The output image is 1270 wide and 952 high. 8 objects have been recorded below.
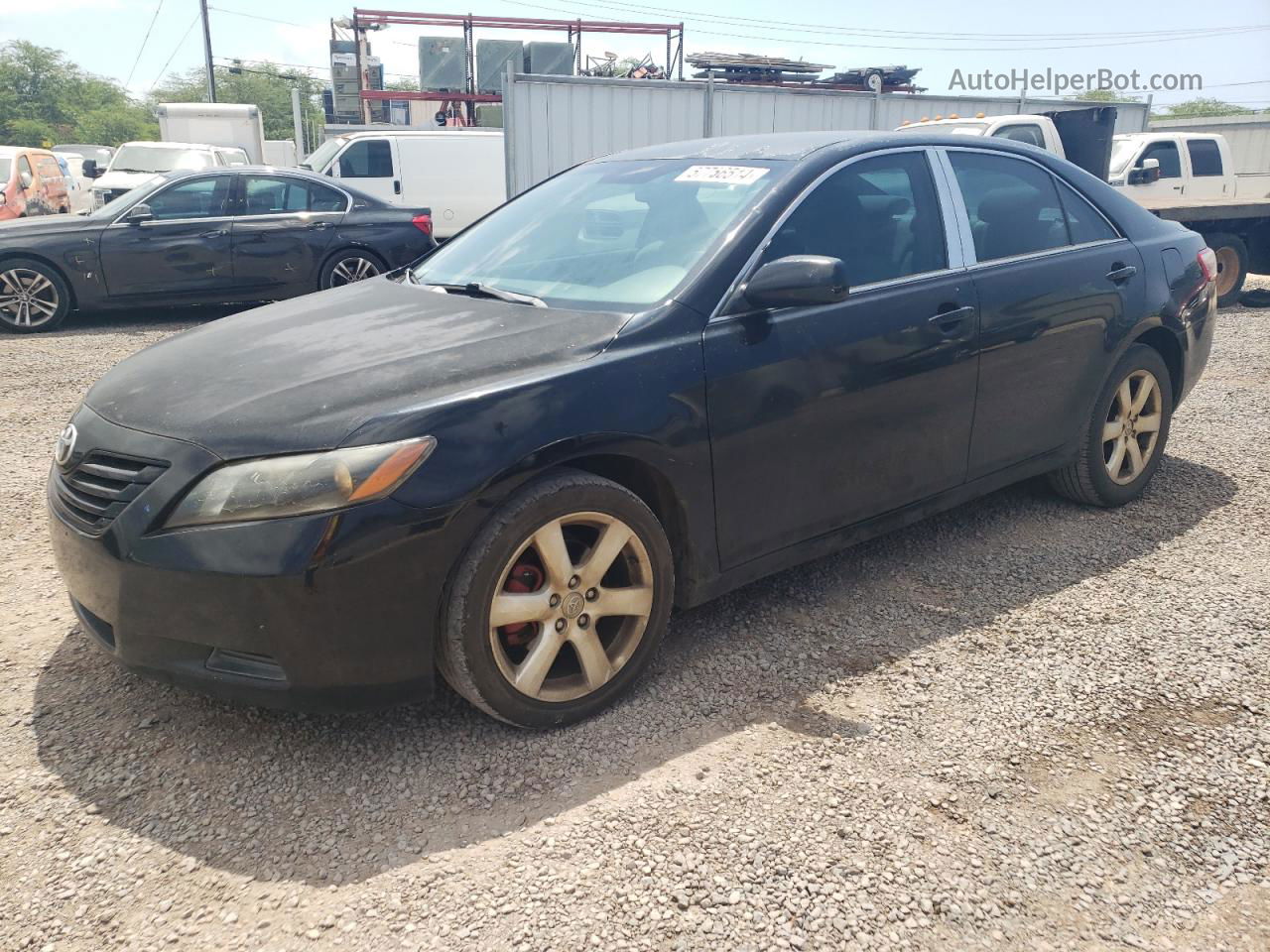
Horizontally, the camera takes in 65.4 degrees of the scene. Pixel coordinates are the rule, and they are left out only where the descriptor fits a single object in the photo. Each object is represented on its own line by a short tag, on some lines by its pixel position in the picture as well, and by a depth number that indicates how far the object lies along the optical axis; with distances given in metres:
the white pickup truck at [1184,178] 10.79
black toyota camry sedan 2.43
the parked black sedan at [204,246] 9.10
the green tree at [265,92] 69.69
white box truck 20.58
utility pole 40.80
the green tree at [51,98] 60.66
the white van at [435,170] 14.54
